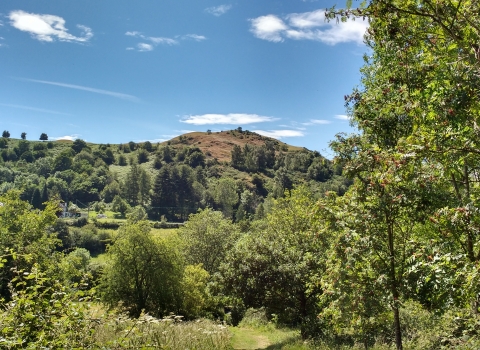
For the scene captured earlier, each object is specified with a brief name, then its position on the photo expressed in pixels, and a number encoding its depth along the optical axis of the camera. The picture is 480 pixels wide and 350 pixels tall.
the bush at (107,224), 93.00
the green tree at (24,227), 22.64
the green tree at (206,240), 40.69
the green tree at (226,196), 120.56
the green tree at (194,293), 25.14
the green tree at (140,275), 23.58
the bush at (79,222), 91.00
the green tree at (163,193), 134.38
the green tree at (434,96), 5.36
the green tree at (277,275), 17.59
